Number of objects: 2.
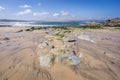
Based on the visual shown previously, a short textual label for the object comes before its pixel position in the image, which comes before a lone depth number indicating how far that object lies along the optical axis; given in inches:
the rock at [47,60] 99.9
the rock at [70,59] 102.3
